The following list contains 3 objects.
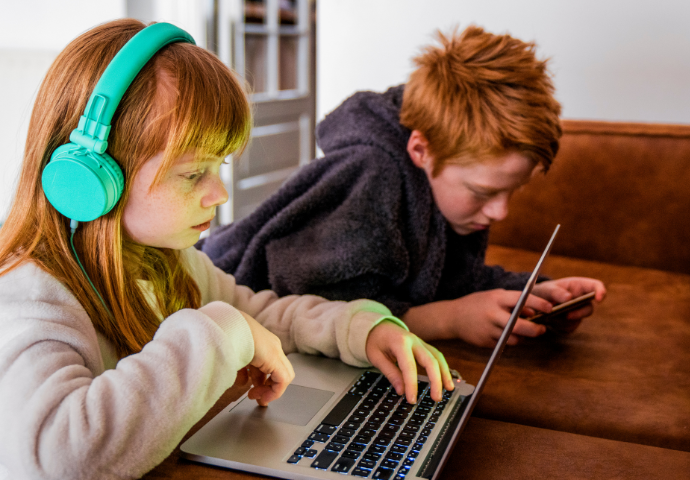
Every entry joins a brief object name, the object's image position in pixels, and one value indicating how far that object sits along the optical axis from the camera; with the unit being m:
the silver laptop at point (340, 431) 0.55
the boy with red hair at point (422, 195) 0.99
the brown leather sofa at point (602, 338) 0.63
